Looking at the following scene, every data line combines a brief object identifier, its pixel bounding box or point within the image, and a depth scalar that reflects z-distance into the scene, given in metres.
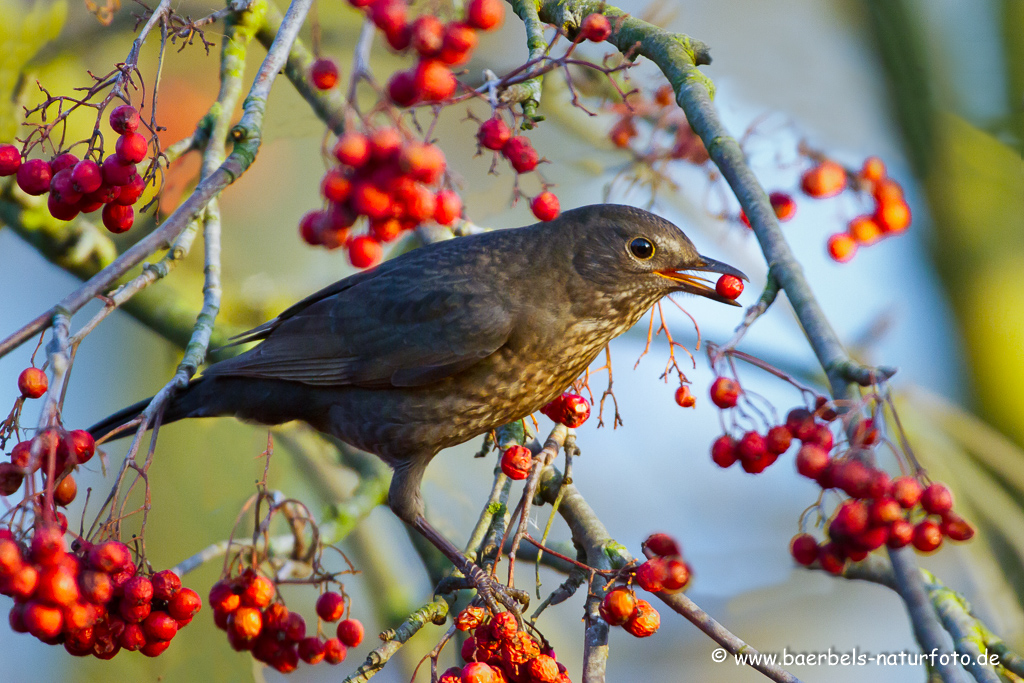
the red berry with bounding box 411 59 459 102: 3.08
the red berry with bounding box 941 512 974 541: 3.32
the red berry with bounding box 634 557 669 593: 3.96
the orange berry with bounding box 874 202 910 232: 5.14
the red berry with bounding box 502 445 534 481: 5.35
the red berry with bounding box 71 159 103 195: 4.48
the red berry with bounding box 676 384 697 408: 5.64
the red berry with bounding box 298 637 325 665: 5.14
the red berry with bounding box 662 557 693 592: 3.94
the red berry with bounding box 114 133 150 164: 4.49
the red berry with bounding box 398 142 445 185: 3.01
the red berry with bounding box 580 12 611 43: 4.73
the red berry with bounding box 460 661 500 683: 3.90
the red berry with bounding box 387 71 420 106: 3.09
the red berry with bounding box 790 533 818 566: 3.64
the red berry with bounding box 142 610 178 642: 4.23
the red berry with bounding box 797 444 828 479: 3.33
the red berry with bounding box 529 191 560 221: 5.57
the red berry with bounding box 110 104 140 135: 4.46
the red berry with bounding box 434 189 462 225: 3.59
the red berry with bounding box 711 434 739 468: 4.24
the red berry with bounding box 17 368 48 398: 3.85
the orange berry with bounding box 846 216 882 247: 5.18
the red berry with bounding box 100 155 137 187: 4.55
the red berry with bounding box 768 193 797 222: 5.61
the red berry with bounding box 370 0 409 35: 3.02
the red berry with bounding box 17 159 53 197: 4.68
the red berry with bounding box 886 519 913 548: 3.13
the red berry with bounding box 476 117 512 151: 4.46
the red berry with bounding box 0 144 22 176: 4.67
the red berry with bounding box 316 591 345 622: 5.46
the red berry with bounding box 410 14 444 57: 3.05
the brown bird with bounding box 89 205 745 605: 6.06
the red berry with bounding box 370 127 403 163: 3.03
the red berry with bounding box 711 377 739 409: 4.16
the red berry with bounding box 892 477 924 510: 3.27
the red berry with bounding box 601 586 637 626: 4.10
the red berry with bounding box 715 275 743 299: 5.34
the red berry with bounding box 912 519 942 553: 3.30
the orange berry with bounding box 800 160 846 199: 5.04
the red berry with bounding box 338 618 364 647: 5.43
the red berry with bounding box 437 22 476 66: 3.04
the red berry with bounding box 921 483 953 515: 3.30
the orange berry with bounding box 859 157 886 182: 5.18
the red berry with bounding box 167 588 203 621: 4.27
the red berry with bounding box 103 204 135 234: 4.84
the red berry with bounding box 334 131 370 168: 2.97
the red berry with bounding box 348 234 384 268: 3.62
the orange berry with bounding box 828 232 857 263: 5.25
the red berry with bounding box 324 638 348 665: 5.20
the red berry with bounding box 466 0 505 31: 3.26
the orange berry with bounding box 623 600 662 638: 4.19
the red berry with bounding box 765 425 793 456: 3.84
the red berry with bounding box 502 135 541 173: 4.64
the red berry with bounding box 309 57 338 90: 3.62
